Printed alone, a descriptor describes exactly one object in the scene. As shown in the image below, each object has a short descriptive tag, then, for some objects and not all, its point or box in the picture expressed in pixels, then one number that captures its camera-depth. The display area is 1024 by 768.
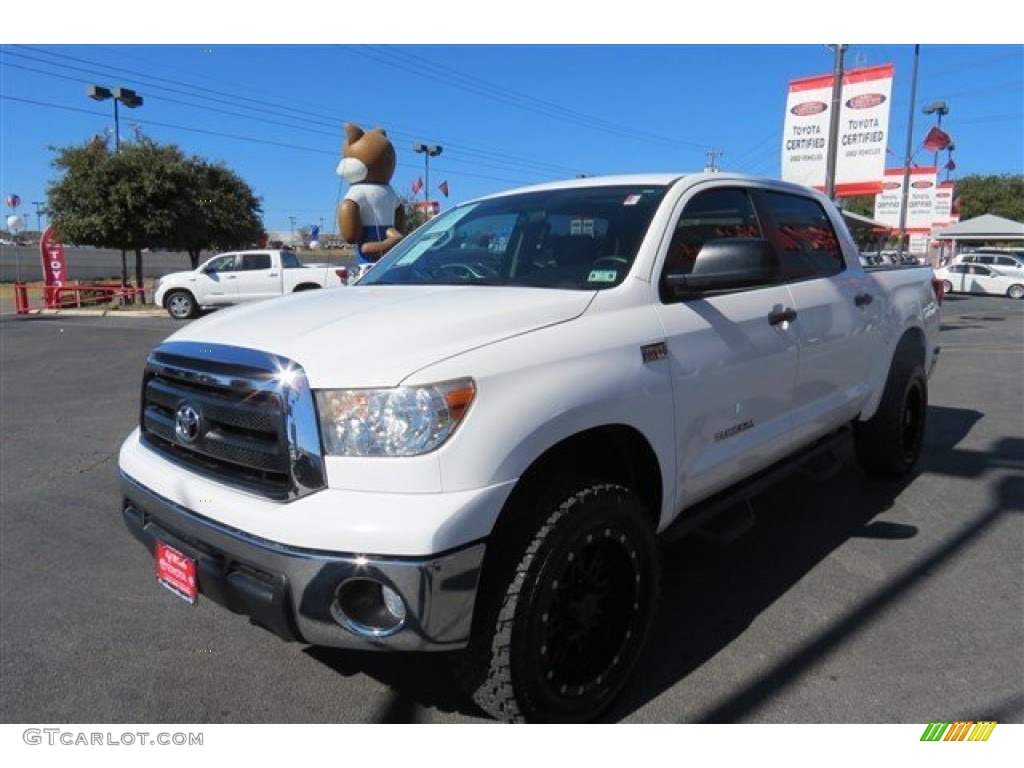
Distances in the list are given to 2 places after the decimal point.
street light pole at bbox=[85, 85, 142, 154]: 22.59
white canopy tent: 40.16
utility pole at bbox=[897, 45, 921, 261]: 26.88
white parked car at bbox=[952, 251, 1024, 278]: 30.62
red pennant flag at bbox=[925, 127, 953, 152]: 24.16
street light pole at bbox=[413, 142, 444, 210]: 36.78
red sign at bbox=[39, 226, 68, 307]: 23.03
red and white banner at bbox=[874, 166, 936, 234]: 31.45
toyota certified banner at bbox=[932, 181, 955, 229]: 32.22
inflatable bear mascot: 13.70
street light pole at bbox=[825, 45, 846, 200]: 14.66
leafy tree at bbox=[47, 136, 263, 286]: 22.34
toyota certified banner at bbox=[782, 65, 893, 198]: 15.66
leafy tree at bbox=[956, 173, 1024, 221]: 62.47
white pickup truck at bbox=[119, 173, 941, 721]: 2.07
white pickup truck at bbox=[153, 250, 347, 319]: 19.77
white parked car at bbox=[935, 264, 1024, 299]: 30.45
